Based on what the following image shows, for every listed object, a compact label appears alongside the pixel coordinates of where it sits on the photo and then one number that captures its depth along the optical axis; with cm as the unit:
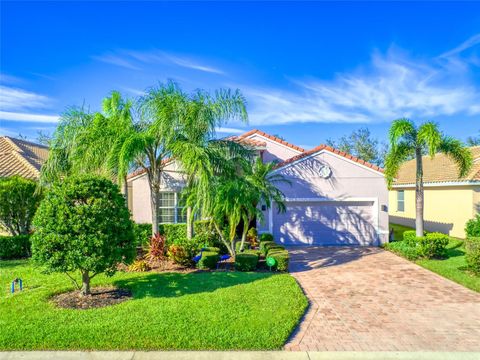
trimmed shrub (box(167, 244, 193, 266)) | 1109
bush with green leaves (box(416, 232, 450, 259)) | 1266
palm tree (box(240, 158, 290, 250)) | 1168
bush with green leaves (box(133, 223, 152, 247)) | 1424
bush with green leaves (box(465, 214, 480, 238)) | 1444
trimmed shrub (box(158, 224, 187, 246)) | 1502
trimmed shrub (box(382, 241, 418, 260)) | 1276
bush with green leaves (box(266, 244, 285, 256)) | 1194
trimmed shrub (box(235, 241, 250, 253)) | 1409
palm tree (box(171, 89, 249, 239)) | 1067
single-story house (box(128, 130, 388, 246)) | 1581
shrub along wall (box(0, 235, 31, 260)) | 1262
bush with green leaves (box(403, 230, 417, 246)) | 1323
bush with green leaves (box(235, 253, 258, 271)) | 1074
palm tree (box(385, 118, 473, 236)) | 1318
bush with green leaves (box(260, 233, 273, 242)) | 1470
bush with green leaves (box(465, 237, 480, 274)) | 1037
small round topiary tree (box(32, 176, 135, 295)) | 726
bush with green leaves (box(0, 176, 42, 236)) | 1280
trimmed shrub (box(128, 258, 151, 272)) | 1056
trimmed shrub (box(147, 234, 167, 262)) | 1135
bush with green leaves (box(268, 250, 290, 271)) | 1080
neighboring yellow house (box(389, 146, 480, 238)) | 1673
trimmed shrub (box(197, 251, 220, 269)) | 1088
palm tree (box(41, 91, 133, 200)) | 1121
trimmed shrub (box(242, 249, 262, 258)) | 1218
